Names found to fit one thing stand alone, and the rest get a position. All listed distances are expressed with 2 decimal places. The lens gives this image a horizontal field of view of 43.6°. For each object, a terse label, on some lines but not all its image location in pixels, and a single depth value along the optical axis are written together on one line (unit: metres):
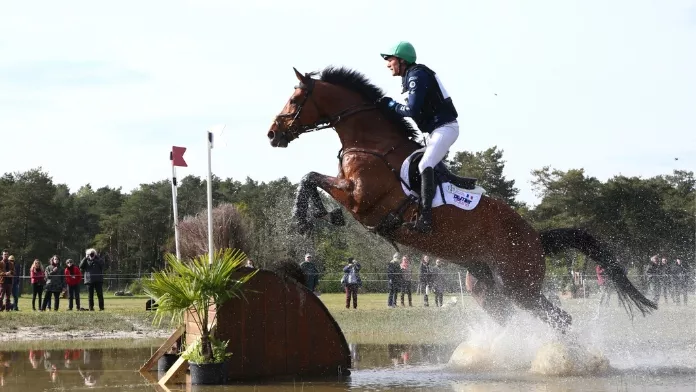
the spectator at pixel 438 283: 21.06
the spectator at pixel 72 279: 19.53
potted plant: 7.72
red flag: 9.88
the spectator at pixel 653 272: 19.70
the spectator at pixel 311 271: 18.02
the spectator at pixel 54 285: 19.84
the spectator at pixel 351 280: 20.72
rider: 7.96
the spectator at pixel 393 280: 21.19
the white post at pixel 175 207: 9.61
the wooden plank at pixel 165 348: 8.55
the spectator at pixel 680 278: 18.53
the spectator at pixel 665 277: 19.41
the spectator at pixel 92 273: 19.00
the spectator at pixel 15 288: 20.90
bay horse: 8.08
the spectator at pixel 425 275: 21.05
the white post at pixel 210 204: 7.94
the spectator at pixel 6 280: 19.92
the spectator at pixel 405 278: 21.97
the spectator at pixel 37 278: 21.09
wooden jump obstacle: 8.08
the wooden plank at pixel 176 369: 7.98
